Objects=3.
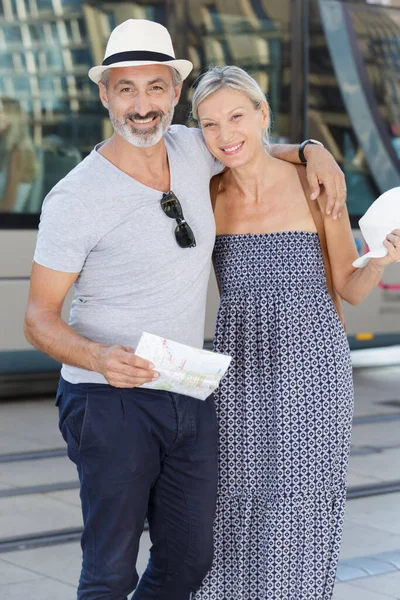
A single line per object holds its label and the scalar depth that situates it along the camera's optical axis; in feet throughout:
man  9.44
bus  25.08
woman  10.68
